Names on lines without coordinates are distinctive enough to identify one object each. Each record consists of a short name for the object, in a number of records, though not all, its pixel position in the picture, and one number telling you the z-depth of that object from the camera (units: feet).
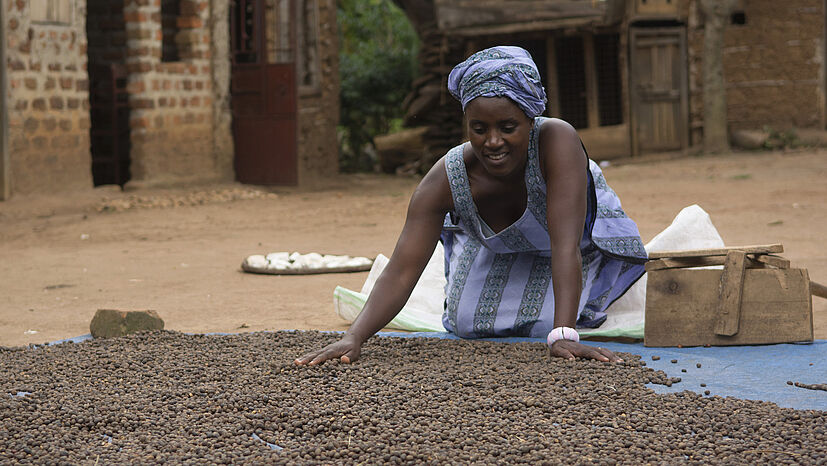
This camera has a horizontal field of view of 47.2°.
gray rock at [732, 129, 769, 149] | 43.15
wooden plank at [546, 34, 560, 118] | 45.65
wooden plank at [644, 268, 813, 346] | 11.13
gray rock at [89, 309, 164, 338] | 12.84
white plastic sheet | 13.09
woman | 10.46
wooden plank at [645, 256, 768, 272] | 11.66
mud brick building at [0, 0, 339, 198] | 29.01
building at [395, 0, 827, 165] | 43.16
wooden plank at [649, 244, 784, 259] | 11.32
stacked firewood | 46.91
